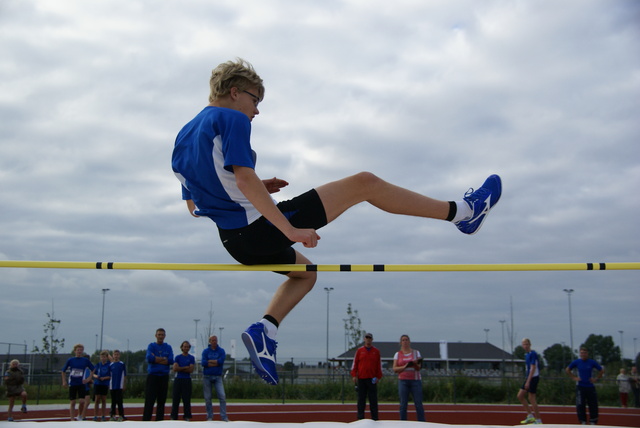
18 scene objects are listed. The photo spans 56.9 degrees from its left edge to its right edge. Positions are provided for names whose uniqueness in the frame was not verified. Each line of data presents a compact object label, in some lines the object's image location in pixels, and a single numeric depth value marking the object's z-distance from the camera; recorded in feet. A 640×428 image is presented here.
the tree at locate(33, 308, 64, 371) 73.20
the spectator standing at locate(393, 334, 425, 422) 28.78
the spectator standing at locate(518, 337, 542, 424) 32.60
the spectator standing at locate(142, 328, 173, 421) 27.84
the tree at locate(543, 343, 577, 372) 111.98
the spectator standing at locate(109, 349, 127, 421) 34.12
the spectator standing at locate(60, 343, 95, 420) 33.37
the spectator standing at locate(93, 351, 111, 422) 33.68
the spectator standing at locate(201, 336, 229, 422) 30.53
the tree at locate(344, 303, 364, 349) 84.58
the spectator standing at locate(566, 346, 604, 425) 30.81
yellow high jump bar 9.28
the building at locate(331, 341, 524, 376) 155.74
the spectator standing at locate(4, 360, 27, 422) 36.24
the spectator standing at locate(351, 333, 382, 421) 29.60
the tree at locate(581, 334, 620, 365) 174.98
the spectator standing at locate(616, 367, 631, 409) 49.49
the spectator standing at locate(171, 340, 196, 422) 30.14
